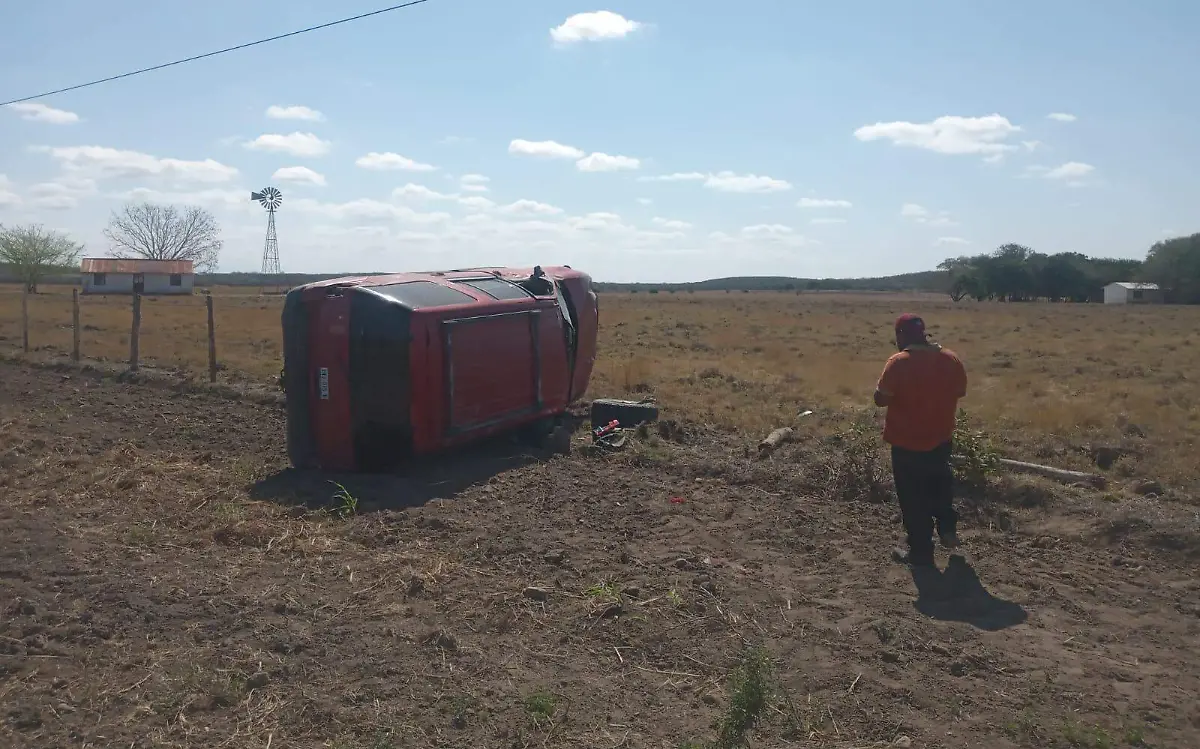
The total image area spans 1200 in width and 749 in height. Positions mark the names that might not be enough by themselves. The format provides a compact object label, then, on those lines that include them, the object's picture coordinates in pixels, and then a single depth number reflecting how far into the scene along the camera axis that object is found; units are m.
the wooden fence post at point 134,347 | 17.05
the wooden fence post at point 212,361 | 15.90
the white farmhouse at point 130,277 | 83.31
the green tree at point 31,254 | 78.75
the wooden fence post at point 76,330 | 18.76
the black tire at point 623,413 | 11.61
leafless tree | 113.06
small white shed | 86.31
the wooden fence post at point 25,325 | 20.42
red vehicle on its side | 8.88
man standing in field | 6.60
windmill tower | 98.56
